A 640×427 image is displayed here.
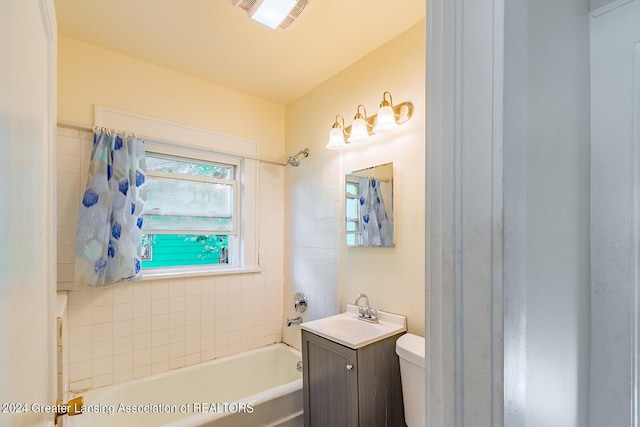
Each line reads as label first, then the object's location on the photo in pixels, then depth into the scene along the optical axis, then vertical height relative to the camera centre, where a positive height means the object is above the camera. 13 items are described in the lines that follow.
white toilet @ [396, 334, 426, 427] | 1.41 -0.80
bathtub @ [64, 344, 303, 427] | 1.70 -1.22
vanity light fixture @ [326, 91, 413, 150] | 1.78 +0.59
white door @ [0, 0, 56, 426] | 0.36 +0.00
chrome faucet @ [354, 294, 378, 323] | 1.88 -0.63
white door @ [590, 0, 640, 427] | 0.74 +0.00
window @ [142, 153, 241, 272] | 2.28 +0.00
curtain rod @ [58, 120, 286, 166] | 1.83 +0.55
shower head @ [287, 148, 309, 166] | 2.53 +0.49
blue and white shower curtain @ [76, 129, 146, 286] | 1.80 -0.01
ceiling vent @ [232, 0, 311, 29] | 1.50 +1.06
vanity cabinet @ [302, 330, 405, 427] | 1.51 -0.92
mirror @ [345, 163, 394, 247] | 1.89 +0.05
